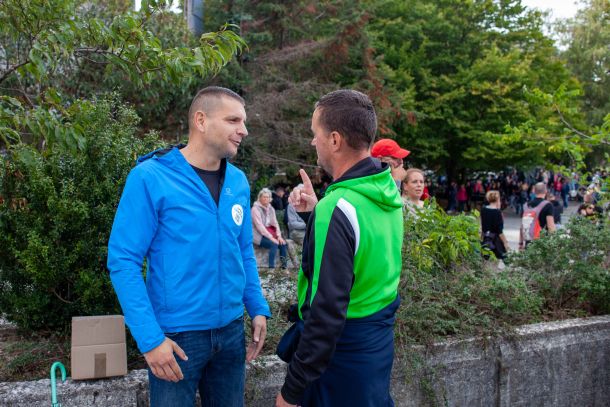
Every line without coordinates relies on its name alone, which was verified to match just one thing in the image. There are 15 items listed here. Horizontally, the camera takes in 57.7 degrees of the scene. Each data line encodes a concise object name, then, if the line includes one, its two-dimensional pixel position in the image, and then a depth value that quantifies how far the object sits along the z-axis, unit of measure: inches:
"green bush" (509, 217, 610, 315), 191.0
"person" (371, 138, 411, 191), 210.2
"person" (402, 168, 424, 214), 231.6
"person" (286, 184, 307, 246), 446.6
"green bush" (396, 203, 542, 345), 158.6
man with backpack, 335.9
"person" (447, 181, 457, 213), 1056.1
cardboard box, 115.3
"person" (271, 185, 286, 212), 647.8
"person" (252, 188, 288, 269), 430.9
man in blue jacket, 90.0
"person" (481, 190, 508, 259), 330.3
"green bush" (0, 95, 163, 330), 132.1
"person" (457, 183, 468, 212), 1019.4
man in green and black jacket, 83.3
